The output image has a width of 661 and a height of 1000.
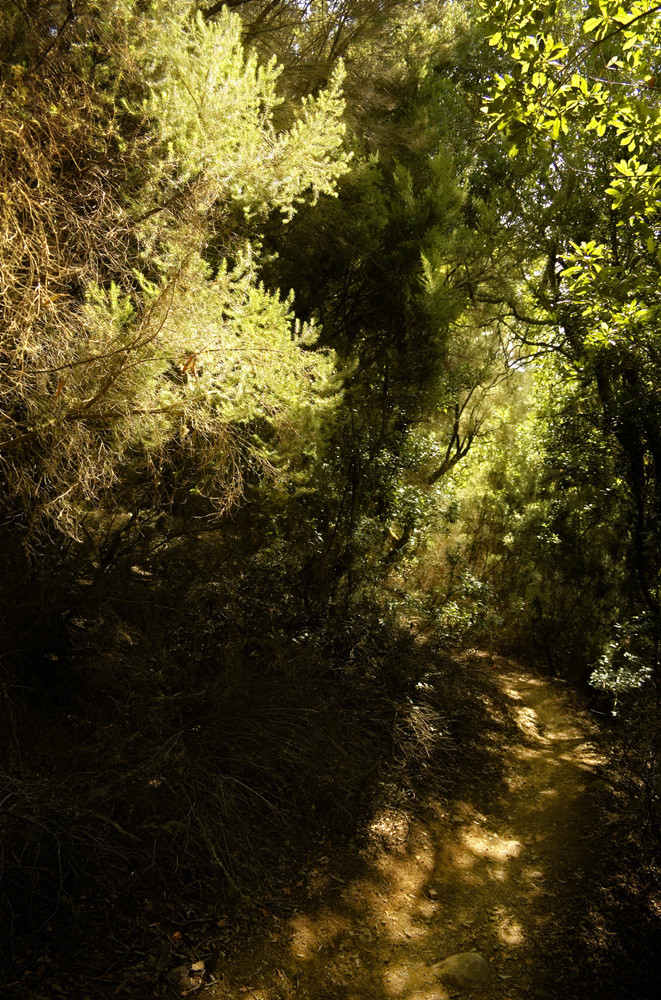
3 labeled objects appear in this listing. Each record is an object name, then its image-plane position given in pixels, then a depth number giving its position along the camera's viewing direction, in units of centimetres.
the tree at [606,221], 388
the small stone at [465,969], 363
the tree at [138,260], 355
